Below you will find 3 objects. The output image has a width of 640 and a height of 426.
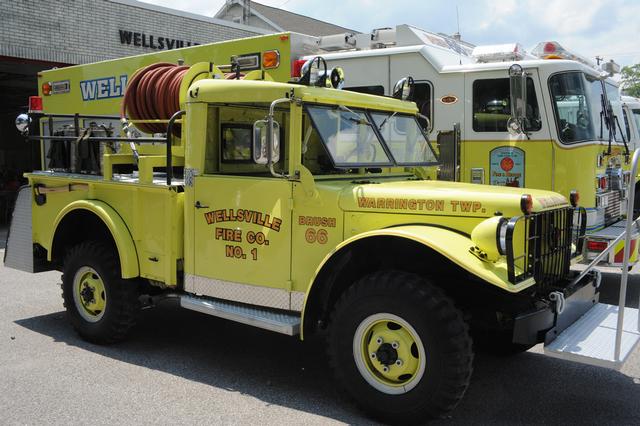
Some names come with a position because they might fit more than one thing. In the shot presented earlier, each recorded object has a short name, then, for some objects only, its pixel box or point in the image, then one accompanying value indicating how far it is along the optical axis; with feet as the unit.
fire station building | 45.09
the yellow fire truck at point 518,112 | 22.98
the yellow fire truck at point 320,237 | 12.66
